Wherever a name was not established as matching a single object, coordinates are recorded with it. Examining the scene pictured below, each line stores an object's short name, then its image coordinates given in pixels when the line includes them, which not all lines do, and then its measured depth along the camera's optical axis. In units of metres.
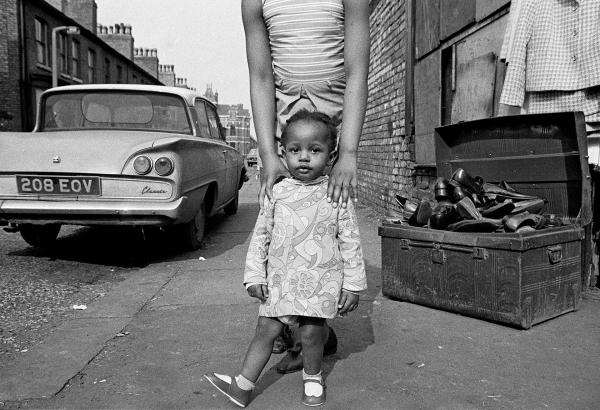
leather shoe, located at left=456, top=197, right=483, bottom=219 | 3.41
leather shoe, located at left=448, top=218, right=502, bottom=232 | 3.22
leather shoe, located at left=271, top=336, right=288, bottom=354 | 2.74
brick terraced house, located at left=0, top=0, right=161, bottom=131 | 20.69
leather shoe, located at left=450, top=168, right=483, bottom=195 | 3.77
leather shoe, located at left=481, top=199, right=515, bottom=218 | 3.45
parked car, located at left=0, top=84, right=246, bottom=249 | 4.66
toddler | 2.10
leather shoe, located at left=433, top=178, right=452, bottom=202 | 3.74
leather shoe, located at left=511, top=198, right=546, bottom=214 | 3.48
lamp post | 20.27
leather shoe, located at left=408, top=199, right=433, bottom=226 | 3.60
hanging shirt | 3.75
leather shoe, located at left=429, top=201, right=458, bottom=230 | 3.47
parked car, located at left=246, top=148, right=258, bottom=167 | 41.14
